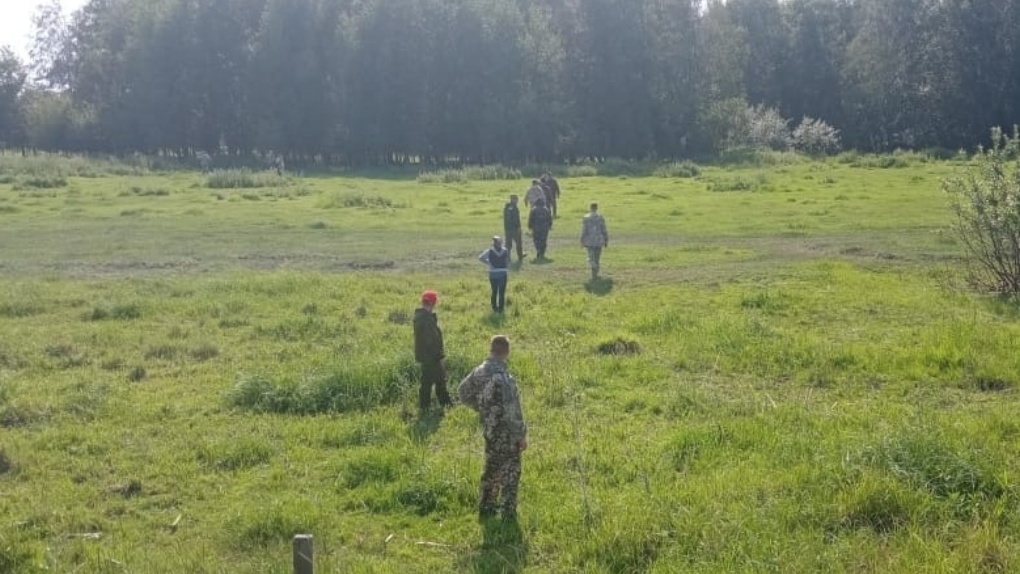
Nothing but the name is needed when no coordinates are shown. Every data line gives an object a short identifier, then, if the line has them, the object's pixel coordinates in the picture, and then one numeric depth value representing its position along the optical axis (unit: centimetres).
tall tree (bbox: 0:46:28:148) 8700
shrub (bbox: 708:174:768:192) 4072
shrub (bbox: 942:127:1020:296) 1733
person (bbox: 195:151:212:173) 6643
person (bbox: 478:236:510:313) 1678
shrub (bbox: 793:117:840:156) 6838
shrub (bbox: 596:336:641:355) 1414
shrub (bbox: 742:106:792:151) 6919
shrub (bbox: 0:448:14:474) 973
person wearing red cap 1121
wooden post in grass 548
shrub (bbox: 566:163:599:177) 5412
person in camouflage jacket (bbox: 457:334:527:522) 816
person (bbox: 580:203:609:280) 2039
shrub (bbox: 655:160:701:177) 5097
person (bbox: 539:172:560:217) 2939
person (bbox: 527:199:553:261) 2359
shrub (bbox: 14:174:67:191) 4625
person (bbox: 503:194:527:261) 2289
